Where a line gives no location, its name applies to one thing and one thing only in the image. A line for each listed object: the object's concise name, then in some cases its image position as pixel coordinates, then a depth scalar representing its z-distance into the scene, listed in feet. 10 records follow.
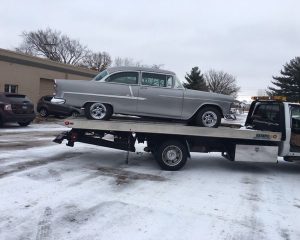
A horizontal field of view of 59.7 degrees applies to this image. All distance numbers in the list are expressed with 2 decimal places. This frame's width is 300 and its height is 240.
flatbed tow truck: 19.18
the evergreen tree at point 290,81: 140.19
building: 55.54
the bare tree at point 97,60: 146.89
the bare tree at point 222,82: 197.96
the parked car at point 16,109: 36.12
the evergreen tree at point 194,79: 127.37
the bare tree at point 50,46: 139.94
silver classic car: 19.88
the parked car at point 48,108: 53.14
